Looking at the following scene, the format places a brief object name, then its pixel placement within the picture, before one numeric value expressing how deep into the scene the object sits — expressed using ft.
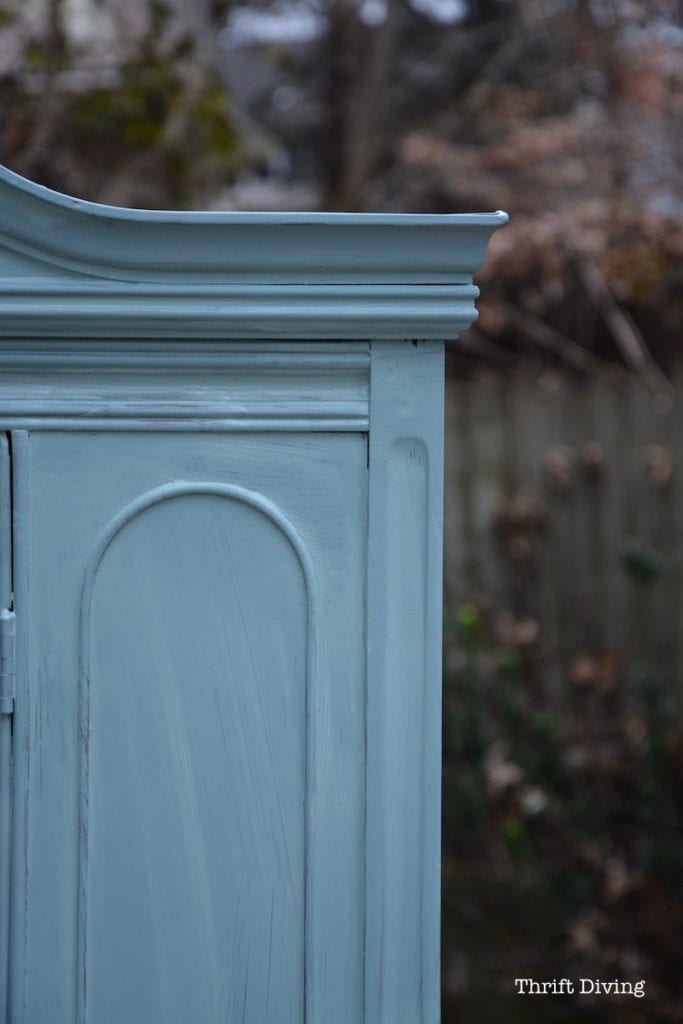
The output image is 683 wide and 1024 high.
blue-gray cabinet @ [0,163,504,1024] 8.25
